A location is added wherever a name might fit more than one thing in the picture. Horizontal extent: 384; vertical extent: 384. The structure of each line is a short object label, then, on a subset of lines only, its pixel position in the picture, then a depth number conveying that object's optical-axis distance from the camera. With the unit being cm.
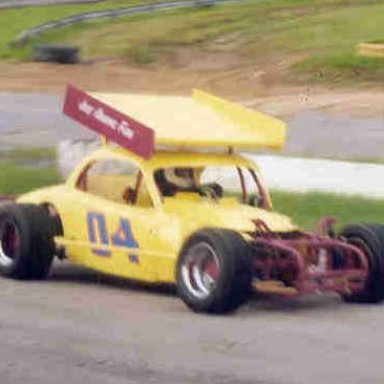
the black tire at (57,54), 4062
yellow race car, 1196
